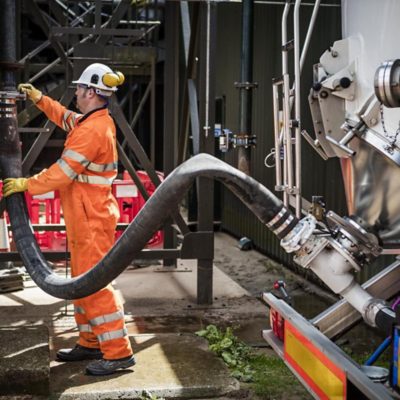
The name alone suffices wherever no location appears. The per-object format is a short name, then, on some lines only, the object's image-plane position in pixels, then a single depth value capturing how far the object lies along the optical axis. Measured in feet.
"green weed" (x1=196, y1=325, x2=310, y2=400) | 15.03
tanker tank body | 10.00
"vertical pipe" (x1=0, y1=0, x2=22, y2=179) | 16.07
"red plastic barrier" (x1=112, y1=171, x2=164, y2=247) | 27.40
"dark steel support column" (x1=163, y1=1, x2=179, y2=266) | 23.94
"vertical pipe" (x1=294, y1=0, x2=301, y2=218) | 11.00
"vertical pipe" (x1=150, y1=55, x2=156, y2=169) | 29.17
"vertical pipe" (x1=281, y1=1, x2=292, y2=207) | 11.35
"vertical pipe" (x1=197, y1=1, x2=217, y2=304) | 21.38
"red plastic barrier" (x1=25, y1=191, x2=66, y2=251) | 28.32
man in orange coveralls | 15.25
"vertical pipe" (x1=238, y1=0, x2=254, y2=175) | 15.17
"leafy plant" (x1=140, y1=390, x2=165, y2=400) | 14.37
